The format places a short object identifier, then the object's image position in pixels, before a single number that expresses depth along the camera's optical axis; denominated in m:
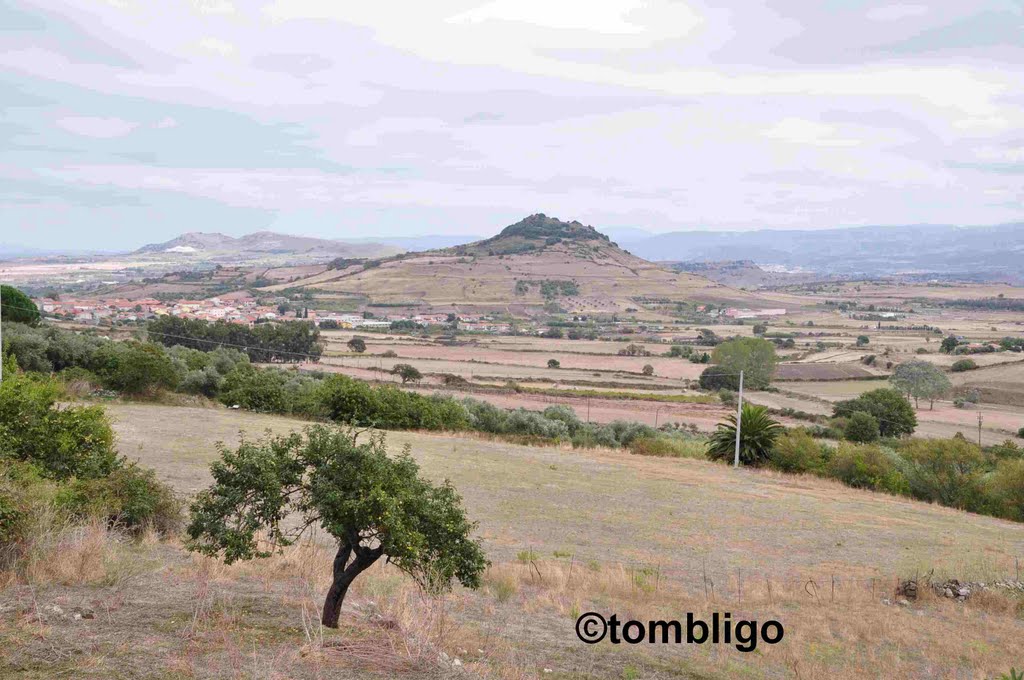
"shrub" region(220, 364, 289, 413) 34.44
